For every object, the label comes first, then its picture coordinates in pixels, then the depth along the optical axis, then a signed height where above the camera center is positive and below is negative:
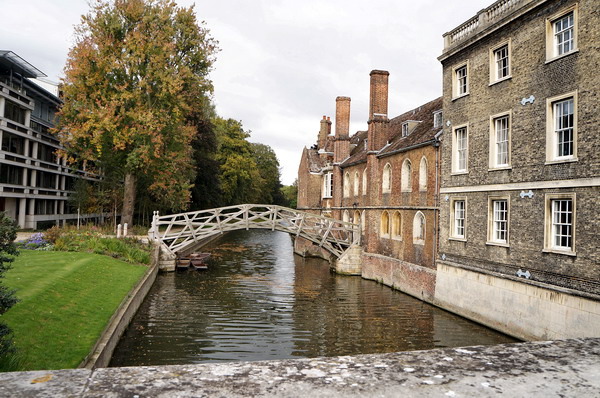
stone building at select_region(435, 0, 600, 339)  10.68 +1.68
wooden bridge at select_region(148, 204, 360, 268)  24.50 -0.74
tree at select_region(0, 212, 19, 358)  5.92 -0.62
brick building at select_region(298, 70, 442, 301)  18.67 +1.86
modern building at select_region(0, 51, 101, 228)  29.70 +4.49
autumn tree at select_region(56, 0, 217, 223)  24.70 +7.20
